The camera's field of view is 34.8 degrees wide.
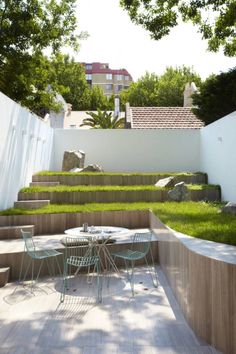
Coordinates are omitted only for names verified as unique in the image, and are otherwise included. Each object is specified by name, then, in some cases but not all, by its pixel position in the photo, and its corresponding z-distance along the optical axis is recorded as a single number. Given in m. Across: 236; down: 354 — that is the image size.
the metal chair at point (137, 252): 6.92
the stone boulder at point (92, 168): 14.73
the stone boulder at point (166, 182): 12.35
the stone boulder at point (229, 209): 8.79
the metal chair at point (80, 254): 6.66
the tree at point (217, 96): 14.31
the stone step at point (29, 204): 10.54
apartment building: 78.56
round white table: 7.27
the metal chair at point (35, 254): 6.85
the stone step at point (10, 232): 8.73
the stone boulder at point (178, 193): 11.60
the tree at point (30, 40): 13.53
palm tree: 23.22
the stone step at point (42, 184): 12.63
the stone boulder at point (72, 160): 15.27
